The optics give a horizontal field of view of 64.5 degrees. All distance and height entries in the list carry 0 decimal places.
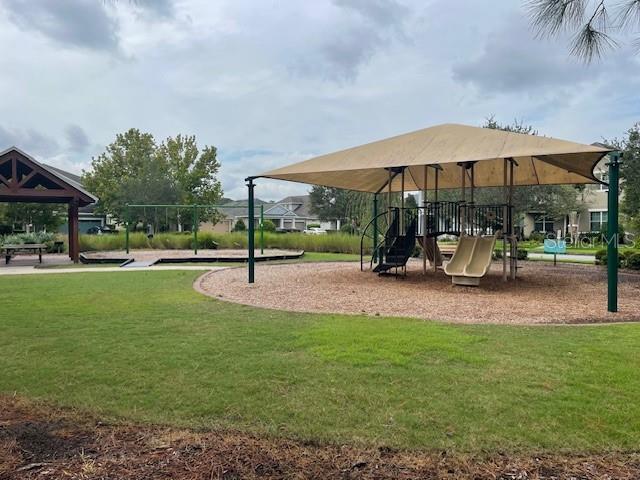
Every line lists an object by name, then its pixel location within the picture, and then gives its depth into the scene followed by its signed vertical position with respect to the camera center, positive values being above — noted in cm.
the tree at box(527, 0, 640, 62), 627 +273
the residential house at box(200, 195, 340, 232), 6412 +211
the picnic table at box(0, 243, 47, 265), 1631 -47
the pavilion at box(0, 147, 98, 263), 1570 +148
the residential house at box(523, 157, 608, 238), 3956 +113
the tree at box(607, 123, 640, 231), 2544 +298
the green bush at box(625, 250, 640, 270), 1384 -82
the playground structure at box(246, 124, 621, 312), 841 +135
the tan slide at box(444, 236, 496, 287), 1015 -62
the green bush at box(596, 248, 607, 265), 1516 -79
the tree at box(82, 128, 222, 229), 3934 +524
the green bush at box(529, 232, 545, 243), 3763 -42
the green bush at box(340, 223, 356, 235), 2586 +22
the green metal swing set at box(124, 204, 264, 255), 1989 +84
